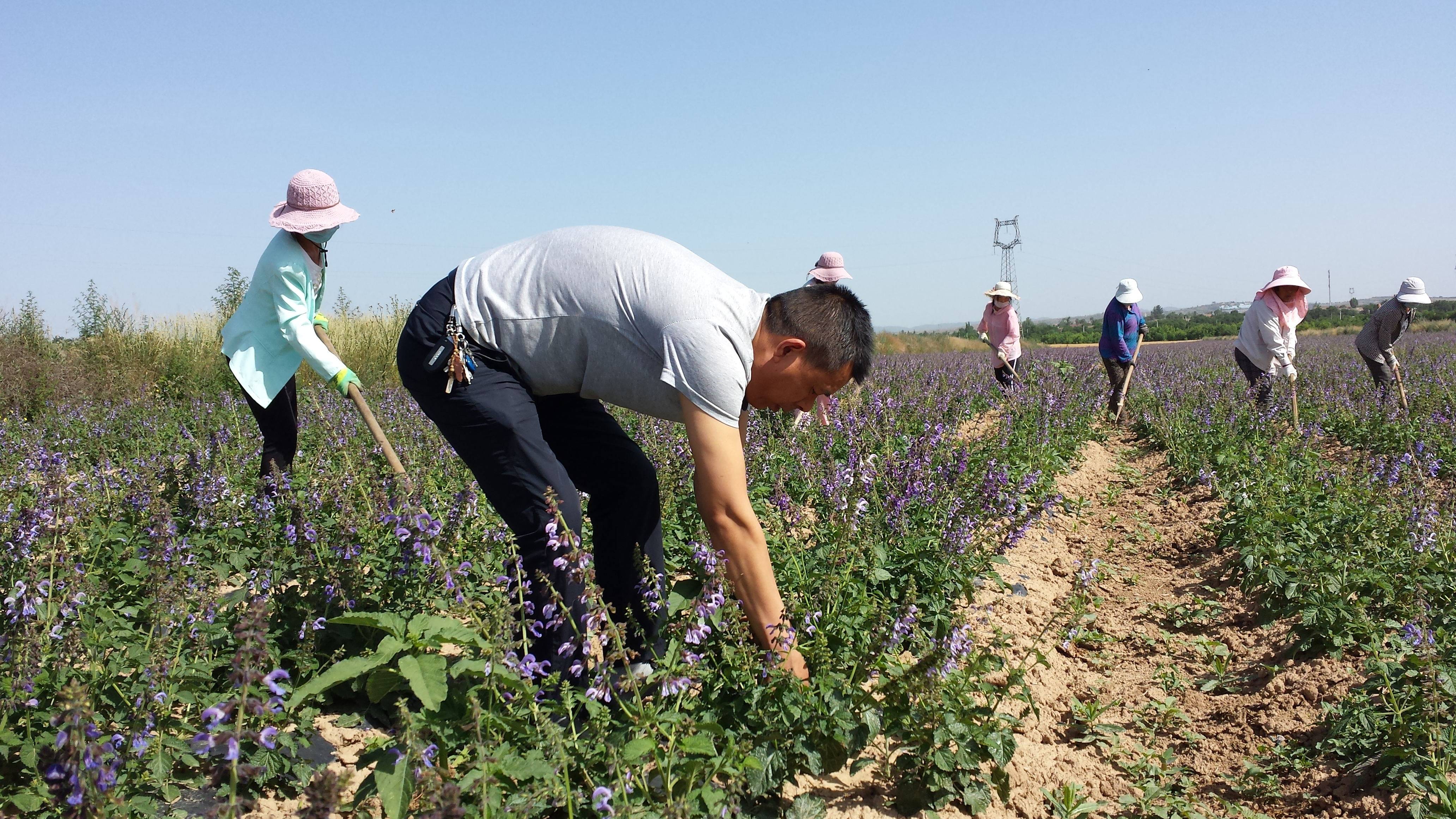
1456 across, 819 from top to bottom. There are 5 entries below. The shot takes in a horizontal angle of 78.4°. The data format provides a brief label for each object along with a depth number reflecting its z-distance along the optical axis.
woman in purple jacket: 10.22
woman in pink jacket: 10.52
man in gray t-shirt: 2.24
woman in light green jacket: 3.97
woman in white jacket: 8.05
